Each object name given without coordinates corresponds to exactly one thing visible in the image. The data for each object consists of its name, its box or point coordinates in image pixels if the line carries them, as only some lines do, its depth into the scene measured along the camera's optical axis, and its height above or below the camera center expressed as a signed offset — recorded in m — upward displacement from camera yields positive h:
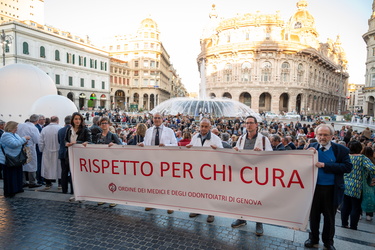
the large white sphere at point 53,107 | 11.41 +0.31
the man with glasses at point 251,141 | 4.27 -0.50
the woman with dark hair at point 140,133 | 5.76 -0.49
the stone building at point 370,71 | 41.47 +8.04
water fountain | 27.27 +0.83
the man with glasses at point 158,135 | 5.46 -0.51
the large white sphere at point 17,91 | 13.38 +1.27
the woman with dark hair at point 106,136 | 5.16 -0.52
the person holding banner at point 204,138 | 4.69 -0.50
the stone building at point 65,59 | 36.00 +10.03
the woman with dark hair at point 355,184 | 4.44 -1.38
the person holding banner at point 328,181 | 3.45 -1.02
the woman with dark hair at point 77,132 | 5.40 -0.45
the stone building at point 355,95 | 153.88 +14.41
